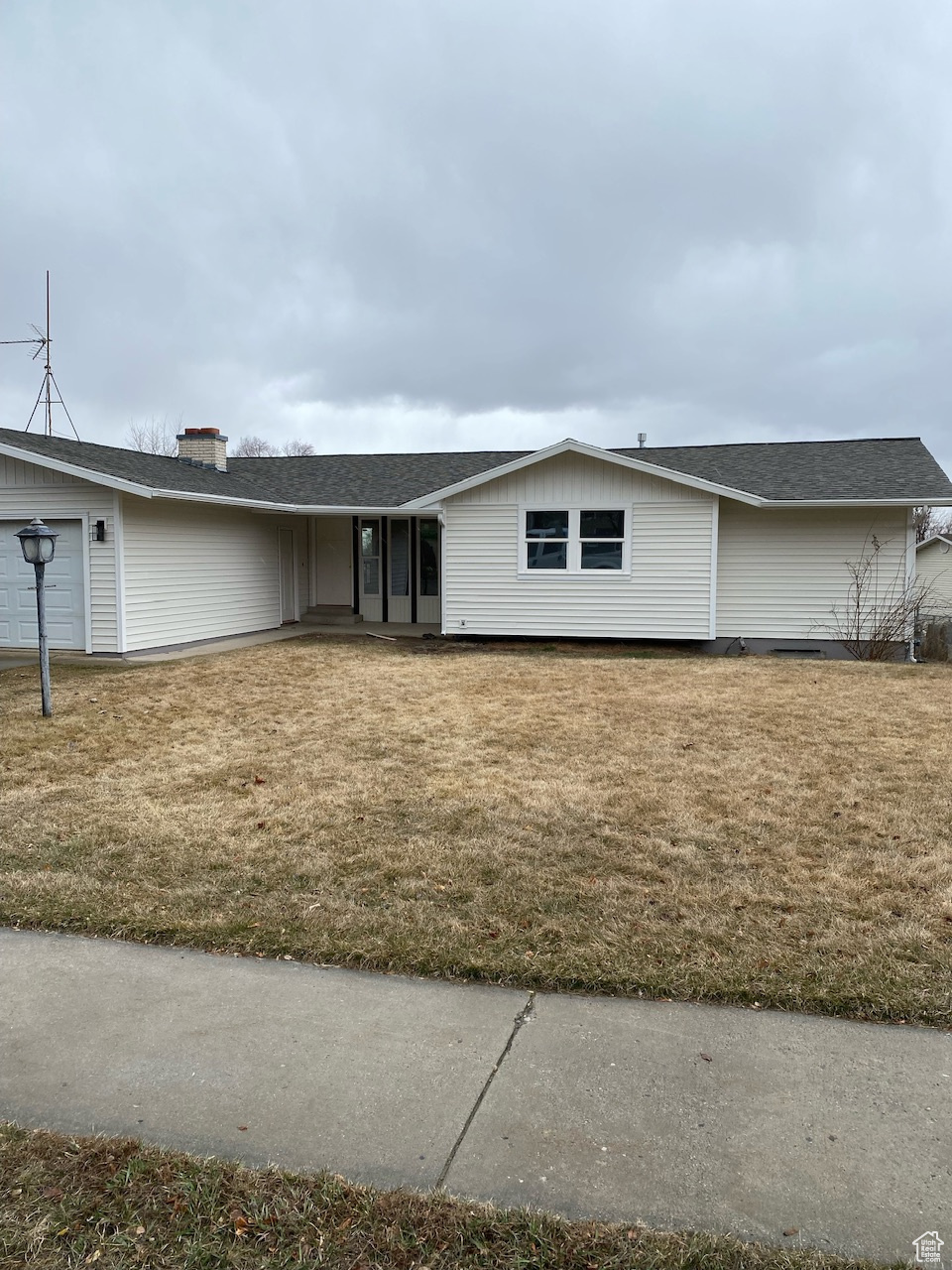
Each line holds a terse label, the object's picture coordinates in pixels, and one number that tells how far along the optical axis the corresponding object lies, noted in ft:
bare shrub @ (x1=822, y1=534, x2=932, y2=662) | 47.57
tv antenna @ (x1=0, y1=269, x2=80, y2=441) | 57.26
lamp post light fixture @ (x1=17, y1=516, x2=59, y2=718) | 28.19
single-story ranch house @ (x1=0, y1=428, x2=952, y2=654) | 42.65
